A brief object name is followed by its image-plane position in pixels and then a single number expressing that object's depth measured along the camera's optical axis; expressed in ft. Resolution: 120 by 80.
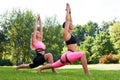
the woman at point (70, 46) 31.76
